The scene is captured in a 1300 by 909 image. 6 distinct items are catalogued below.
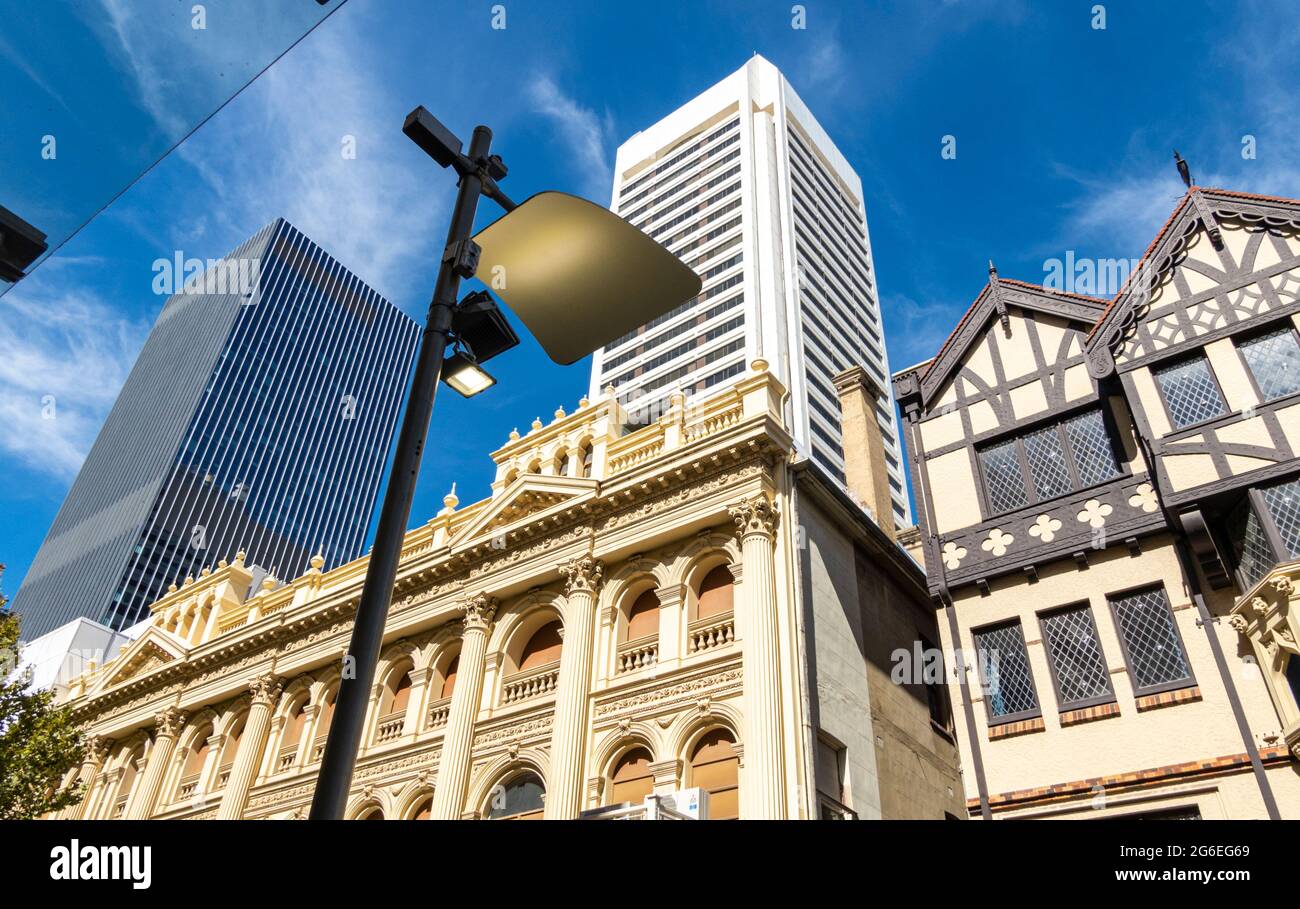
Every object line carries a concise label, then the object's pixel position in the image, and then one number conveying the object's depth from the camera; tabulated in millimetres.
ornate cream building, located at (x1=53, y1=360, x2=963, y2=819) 19156
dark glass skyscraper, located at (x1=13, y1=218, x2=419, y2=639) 122312
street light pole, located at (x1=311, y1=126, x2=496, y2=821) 4309
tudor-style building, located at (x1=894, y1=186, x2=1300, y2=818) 15148
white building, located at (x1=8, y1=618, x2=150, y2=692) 44656
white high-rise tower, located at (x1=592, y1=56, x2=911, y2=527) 90375
